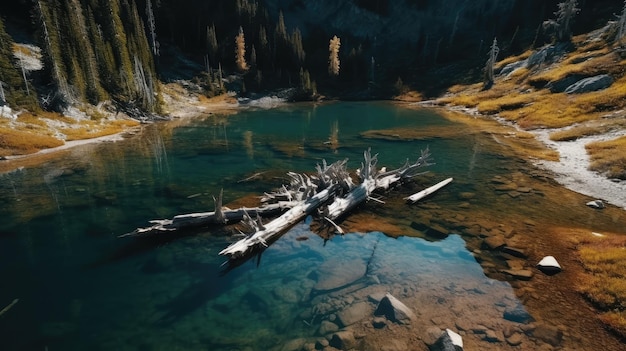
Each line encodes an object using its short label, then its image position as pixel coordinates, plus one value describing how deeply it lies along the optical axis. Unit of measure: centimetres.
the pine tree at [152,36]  10669
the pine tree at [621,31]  7025
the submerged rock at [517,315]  1136
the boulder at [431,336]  1047
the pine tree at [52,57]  5203
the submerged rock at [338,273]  1401
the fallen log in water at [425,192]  2220
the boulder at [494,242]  1638
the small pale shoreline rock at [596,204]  2073
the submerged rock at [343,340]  1051
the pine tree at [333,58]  12900
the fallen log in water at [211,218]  1738
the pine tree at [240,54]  12388
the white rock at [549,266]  1396
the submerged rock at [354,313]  1167
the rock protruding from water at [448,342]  982
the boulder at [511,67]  9368
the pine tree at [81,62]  5738
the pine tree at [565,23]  8881
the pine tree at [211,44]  12356
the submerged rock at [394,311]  1151
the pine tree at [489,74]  9106
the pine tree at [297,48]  13012
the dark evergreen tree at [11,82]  4562
